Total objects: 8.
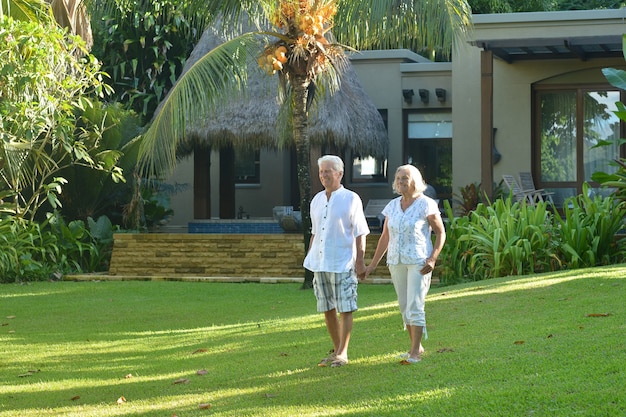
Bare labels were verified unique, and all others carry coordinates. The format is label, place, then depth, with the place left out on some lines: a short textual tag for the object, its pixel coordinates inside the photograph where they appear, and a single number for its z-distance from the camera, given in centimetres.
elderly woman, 746
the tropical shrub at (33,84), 1123
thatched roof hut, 2022
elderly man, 766
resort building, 1842
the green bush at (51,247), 1675
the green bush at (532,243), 1379
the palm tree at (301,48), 1389
